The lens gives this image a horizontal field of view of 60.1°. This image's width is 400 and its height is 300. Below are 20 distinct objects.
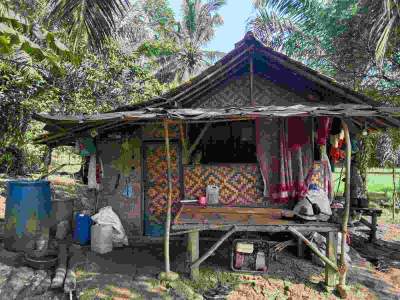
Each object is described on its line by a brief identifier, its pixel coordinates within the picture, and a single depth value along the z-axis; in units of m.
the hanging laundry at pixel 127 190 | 7.51
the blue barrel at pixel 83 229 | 7.12
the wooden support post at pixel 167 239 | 5.47
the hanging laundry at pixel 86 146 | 7.37
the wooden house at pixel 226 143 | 6.83
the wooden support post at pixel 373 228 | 8.13
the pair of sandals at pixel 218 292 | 5.05
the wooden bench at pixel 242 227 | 5.35
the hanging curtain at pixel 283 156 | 6.89
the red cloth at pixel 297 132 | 6.86
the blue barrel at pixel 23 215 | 6.62
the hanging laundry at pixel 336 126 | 6.91
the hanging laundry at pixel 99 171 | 7.61
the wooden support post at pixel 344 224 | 5.18
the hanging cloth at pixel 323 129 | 6.73
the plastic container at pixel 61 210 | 7.74
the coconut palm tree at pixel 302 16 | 6.04
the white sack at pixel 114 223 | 7.04
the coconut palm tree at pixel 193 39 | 24.03
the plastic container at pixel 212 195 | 7.21
